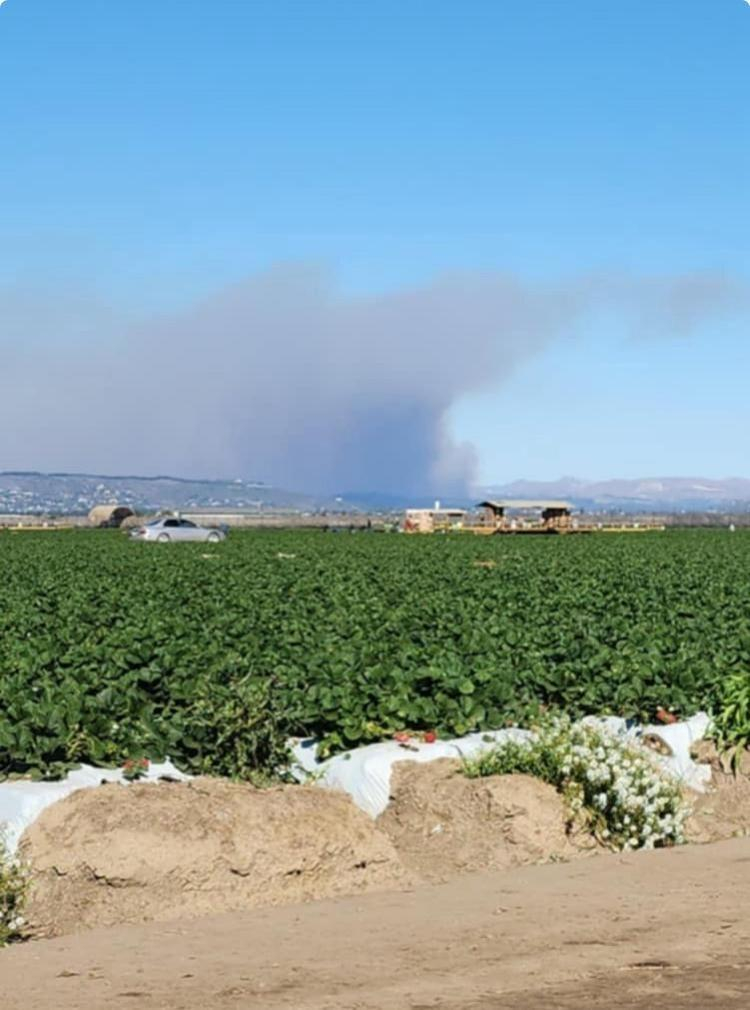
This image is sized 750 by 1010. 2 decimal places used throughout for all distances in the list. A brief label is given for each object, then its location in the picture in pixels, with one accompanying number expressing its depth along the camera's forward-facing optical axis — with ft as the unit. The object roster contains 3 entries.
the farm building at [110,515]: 382.83
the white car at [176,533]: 229.25
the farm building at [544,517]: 301.84
